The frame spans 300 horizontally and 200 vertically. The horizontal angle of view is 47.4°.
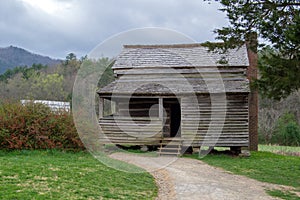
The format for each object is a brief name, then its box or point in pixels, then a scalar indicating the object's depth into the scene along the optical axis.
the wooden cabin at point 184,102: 18.64
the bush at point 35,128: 14.61
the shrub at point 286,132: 33.53
